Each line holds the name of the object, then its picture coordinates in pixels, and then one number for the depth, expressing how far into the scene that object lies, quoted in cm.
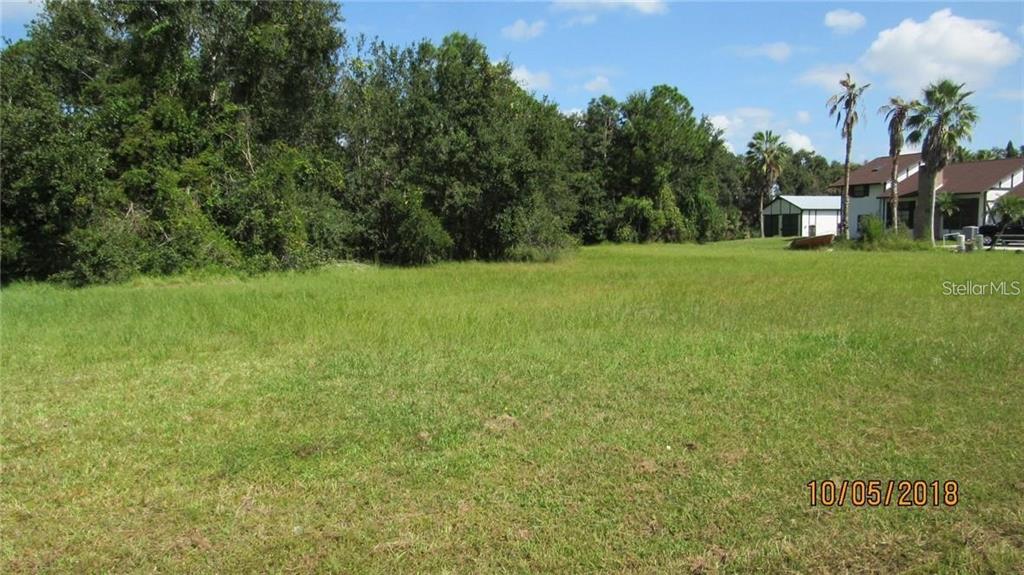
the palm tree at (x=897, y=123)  3434
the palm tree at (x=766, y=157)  5825
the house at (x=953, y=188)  4012
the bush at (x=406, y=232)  2522
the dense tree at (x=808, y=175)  7600
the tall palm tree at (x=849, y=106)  3612
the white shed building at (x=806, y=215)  5581
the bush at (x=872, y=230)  3231
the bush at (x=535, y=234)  2698
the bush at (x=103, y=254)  1709
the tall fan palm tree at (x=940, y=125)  3341
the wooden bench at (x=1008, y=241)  3124
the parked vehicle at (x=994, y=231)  3198
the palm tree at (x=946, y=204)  4006
